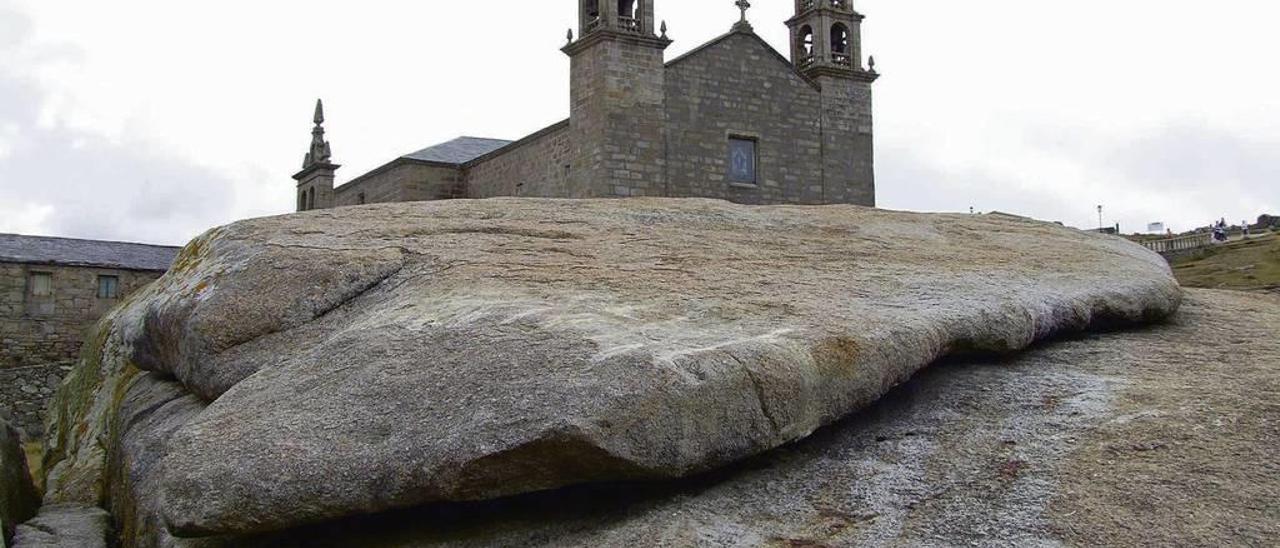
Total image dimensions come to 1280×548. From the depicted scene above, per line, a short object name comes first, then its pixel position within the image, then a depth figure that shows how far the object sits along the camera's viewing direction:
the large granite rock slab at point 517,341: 4.11
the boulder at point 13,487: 5.43
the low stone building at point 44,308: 29.48
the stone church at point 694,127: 26.81
